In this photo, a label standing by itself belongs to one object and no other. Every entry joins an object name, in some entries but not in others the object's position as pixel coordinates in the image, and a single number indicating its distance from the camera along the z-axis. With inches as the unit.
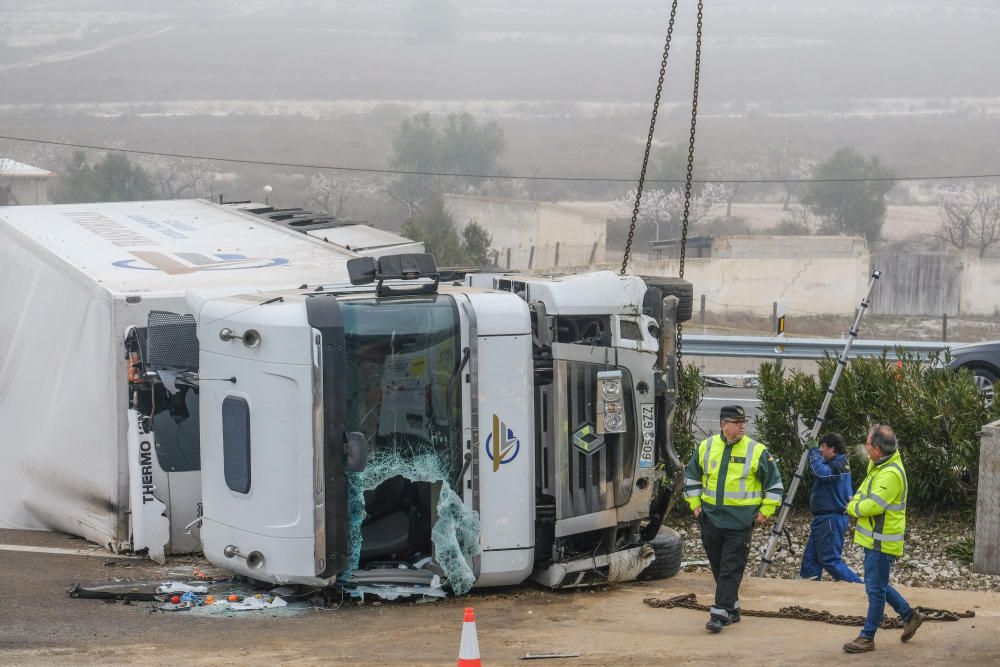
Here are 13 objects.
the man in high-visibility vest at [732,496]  557.6
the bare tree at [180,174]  5270.7
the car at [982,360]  1266.0
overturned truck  565.3
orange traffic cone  439.5
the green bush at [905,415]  885.8
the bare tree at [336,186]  5649.6
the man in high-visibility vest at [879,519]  514.6
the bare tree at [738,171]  6082.7
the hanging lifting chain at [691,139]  774.5
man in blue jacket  722.2
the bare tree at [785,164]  6545.3
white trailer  687.1
